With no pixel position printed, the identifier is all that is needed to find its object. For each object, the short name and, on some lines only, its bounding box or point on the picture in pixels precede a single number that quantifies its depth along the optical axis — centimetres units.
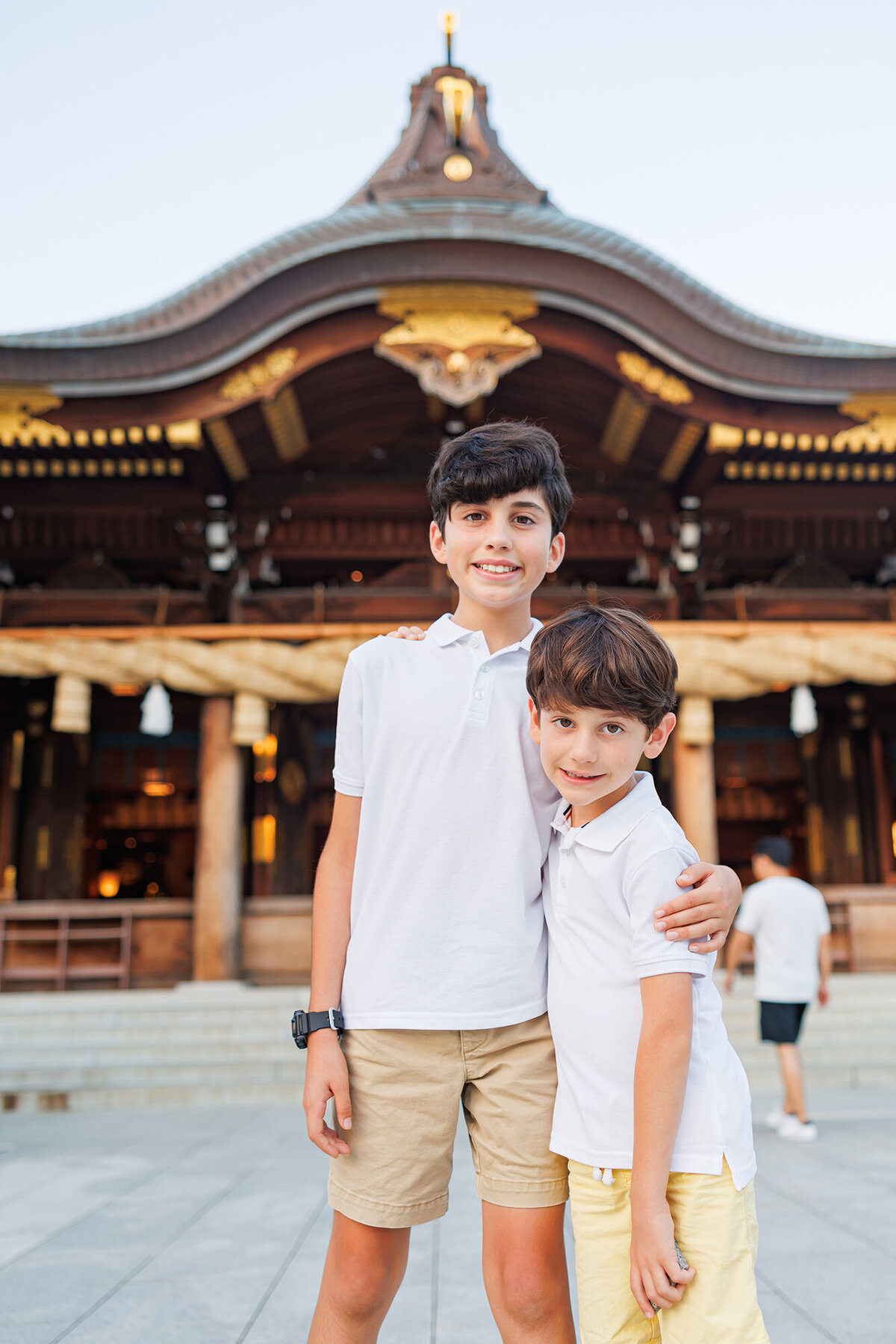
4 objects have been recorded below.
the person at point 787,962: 457
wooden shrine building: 683
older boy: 156
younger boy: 136
